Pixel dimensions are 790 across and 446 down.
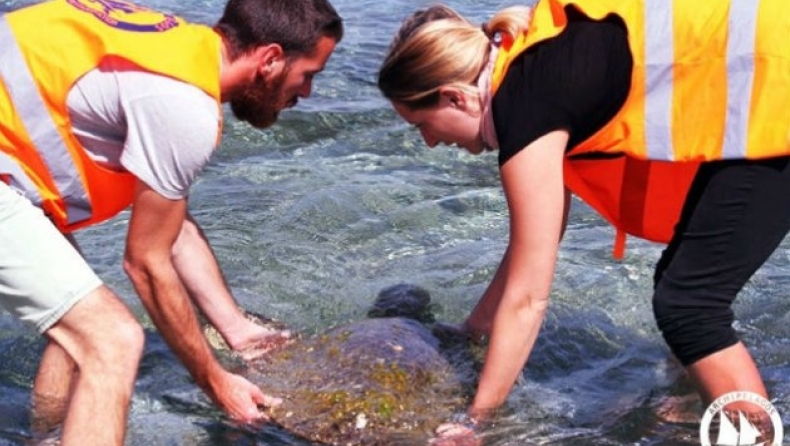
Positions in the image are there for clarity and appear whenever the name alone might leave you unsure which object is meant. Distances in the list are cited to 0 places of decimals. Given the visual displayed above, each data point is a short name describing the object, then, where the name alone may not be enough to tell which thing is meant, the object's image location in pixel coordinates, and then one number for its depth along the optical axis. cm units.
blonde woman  423
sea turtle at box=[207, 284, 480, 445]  493
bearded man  420
